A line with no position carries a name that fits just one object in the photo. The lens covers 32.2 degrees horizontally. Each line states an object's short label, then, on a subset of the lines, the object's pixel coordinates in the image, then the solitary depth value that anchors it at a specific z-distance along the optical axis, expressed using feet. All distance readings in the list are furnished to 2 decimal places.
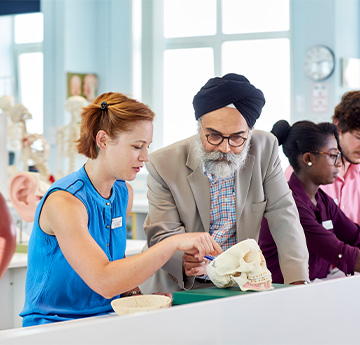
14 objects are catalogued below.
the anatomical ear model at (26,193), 11.56
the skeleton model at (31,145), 15.06
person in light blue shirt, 5.35
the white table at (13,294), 10.66
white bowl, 4.78
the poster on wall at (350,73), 21.66
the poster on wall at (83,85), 24.29
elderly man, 6.92
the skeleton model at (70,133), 16.63
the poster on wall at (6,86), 27.96
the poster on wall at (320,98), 21.47
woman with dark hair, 8.38
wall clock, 21.47
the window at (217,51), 23.17
